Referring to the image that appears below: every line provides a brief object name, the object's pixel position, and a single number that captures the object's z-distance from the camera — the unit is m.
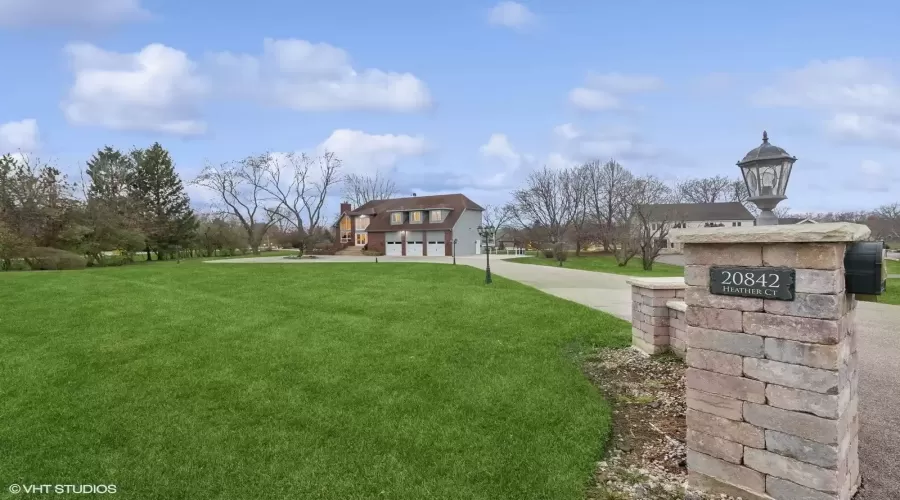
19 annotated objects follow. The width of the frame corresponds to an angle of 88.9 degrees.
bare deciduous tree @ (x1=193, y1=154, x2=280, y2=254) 43.16
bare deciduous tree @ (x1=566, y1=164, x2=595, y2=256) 37.96
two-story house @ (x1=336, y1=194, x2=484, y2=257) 39.84
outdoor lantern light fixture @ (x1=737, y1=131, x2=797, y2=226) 3.56
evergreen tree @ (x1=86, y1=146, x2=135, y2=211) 33.00
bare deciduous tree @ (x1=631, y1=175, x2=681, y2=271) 23.30
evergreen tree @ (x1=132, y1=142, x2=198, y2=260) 35.47
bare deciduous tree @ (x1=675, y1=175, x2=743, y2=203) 54.91
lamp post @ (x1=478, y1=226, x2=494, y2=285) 15.95
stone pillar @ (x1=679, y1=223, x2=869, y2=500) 2.31
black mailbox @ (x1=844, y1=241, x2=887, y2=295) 2.32
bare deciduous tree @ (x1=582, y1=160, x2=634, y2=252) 36.44
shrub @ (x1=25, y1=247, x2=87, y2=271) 21.61
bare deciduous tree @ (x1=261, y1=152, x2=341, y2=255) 44.22
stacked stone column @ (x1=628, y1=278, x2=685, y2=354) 5.34
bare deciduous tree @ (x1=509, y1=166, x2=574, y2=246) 38.06
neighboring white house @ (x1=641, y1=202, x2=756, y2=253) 47.91
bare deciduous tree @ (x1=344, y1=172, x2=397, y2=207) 56.81
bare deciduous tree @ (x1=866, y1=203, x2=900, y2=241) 32.25
